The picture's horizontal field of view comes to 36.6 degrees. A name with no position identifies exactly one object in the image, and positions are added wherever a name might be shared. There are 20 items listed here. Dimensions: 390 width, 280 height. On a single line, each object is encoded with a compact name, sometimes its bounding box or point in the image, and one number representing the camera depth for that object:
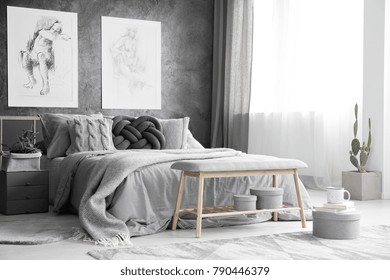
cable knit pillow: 5.48
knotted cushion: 5.76
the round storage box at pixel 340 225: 3.76
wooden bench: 3.87
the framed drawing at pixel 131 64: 7.30
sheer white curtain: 6.31
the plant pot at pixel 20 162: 4.88
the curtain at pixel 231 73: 7.68
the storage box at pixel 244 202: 4.09
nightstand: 4.82
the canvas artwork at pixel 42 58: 6.68
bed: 3.96
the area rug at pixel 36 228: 3.73
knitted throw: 3.80
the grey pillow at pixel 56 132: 5.56
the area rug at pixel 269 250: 3.30
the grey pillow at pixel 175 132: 6.00
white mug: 3.78
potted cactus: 5.79
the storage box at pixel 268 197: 4.22
